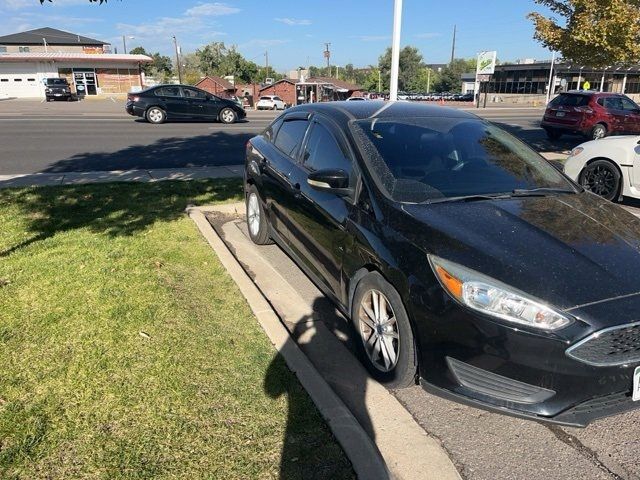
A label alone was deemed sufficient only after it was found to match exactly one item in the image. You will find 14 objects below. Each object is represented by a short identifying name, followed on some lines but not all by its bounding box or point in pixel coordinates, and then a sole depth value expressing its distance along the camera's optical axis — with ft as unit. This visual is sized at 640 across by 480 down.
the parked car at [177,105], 67.10
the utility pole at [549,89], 182.60
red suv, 53.11
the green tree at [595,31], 32.91
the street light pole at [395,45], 31.60
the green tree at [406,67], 376.48
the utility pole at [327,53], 288.10
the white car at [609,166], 23.65
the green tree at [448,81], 358.23
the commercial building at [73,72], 177.27
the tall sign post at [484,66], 161.14
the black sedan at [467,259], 7.86
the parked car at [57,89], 142.72
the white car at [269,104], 161.48
